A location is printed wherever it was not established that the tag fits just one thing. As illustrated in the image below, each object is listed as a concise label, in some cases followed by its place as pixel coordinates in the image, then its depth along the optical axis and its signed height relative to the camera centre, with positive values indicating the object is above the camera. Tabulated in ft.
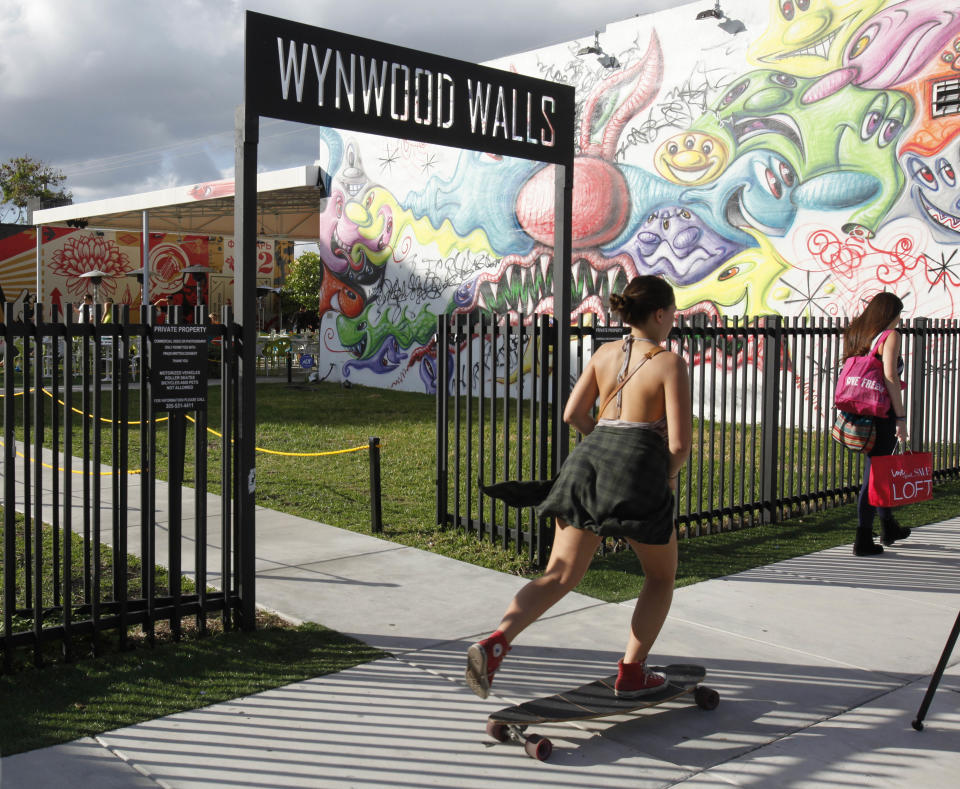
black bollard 25.93 -3.45
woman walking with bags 23.24 +0.33
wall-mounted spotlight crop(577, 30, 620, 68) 53.88 +18.09
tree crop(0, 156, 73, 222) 205.77 +40.35
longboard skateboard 12.74 -4.70
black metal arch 16.90 +5.31
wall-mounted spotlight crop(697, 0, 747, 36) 48.02 +17.72
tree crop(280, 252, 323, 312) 106.63 +9.97
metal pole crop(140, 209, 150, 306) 70.65 +9.11
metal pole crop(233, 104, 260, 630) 16.87 +0.66
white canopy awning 76.23 +15.52
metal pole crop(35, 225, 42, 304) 94.73 +11.08
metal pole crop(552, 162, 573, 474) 22.33 +1.65
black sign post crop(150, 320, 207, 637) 16.06 -0.21
